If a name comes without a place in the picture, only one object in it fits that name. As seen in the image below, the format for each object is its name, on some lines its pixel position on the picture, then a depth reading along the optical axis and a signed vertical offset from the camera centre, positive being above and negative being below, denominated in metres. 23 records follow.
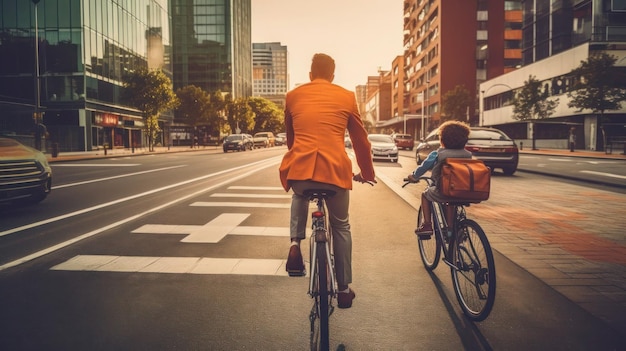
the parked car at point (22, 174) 7.82 -0.41
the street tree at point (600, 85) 31.64 +4.17
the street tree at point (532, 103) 39.47 +3.77
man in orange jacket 3.00 -0.04
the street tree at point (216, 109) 61.97 +5.22
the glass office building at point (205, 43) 93.94 +20.86
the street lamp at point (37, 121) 27.73 +1.66
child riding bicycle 4.07 -0.03
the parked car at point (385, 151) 23.53 -0.12
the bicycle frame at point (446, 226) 3.93 -0.66
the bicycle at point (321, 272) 2.76 -0.74
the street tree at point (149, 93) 39.84 +4.67
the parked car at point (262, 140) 57.00 +1.06
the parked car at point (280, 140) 67.91 +1.25
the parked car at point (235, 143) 41.68 +0.53
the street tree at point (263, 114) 91.62 +6.74
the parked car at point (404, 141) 45.38 +0.69
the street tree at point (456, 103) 60.94 +5.73
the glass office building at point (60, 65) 38.44 +6.87
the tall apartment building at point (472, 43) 69.81 +15.45
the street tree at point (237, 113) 74.00 +5.57
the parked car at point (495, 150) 15.36 -0.06
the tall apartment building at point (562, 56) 38.66 +8.15
